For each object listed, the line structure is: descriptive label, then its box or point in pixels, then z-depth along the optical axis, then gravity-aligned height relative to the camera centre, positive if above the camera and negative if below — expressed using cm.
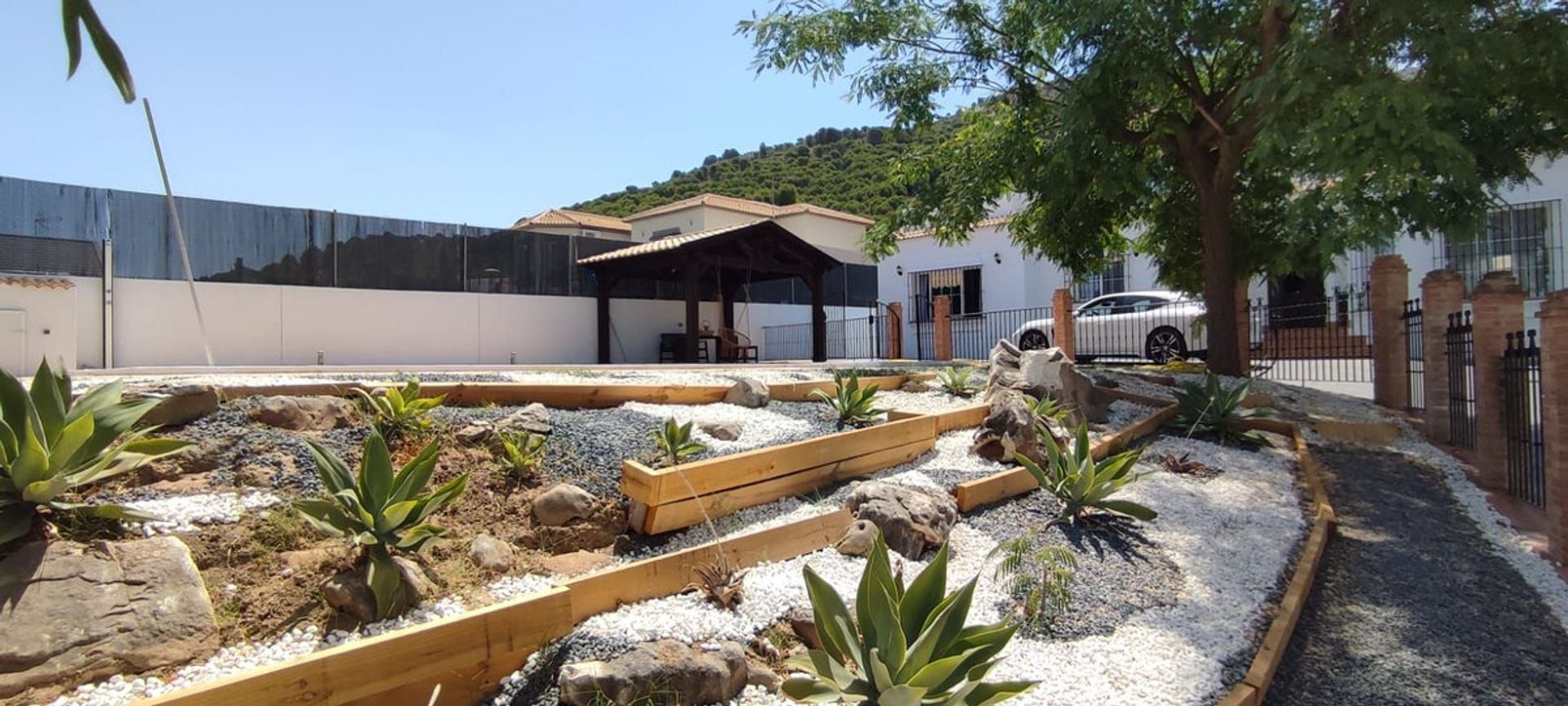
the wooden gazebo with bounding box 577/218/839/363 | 1452 +197
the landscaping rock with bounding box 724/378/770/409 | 603 -24
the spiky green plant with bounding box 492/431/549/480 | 388 -44
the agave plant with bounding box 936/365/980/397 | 731 -22
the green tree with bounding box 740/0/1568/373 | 619 +237
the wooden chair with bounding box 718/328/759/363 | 1658 +30
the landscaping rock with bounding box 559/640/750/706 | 251 -103
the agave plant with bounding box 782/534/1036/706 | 241 -94
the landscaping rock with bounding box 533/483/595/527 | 360 -65
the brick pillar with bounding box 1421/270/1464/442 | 812 +15
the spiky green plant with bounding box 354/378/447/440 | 404 -23
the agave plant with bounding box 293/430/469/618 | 282 -53
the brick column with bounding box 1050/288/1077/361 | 1222 +58
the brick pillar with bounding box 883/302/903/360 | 1638 +59
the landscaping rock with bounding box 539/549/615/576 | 332 -85
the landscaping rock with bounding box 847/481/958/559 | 391 -79
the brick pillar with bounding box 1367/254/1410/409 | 962 +28
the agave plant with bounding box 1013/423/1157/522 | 446 -72
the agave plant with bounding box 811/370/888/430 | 572 -32
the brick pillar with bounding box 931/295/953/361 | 1448 +57
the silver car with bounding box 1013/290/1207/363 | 1459 +53
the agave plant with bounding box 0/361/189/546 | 263 -26
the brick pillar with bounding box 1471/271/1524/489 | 652 -5
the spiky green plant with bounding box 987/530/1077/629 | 347 -104
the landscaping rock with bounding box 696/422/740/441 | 495 -43
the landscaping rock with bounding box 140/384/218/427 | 372 -17
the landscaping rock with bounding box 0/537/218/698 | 234 -76
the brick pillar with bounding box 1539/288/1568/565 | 473 -38
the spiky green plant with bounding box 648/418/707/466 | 410 -43
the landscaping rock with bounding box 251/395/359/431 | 402 -22
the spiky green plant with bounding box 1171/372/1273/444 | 699 -53
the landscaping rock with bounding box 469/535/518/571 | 320 -78
